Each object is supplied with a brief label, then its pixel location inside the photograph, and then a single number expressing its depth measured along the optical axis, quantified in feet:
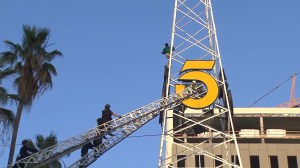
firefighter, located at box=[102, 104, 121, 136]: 97.27
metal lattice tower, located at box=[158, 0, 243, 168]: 124.16
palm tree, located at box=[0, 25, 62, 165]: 103.19
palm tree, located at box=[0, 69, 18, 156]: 90.89
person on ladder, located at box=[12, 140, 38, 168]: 86.25
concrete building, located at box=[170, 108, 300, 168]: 166.81
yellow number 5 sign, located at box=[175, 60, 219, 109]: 117.60
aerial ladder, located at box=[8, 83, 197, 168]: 86.89
